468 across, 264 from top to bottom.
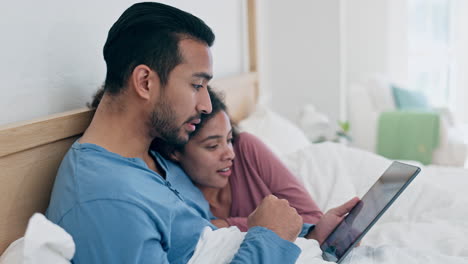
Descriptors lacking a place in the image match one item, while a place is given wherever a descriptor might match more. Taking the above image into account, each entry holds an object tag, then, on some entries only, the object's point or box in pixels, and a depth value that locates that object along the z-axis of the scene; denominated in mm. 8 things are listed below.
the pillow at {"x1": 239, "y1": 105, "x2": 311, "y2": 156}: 2087
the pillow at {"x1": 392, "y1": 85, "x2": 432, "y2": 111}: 3844
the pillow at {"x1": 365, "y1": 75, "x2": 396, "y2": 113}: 3908
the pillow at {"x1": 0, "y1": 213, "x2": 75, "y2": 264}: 754
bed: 1017
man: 910
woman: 1324
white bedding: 1104
